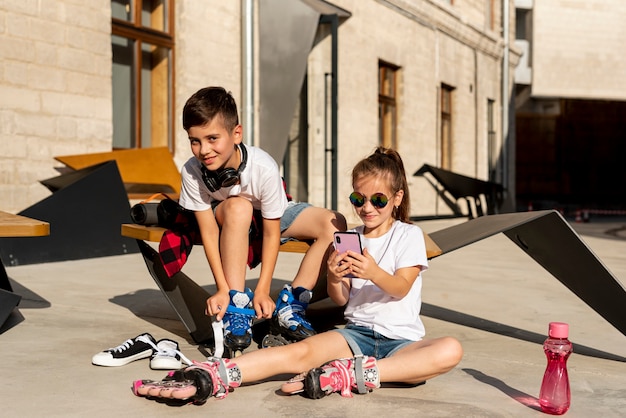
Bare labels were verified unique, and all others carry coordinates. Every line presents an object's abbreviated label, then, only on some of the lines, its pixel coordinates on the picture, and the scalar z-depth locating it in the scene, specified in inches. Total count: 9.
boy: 123.6
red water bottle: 99.4
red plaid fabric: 134.6
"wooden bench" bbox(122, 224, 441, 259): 133.8
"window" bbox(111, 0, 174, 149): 353.4
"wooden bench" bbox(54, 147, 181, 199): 304.5
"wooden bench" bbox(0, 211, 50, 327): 129.6
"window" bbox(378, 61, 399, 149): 584.1
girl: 103.1
